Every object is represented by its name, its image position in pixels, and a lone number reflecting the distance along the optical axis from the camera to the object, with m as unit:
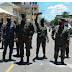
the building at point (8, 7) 40.15
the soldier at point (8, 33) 5.35
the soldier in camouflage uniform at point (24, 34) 5.01
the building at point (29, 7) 68.87
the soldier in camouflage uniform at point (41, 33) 5.71
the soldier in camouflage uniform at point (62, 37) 5.16
